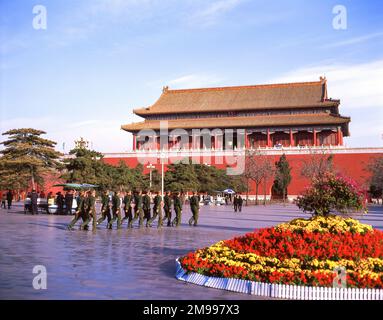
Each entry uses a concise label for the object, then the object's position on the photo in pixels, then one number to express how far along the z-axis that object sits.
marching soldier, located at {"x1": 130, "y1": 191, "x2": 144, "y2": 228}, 19.02
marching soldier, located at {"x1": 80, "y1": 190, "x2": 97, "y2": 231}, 17.11
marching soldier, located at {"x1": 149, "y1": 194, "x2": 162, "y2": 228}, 19.06
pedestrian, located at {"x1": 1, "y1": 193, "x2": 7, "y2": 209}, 34.37
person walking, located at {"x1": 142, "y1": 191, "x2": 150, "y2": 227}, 19.17
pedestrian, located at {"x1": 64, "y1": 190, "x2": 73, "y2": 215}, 26.11
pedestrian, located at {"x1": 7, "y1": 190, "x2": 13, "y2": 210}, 32.53
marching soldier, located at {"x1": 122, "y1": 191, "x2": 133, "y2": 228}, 18.92
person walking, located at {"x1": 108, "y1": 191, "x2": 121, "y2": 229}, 18.06
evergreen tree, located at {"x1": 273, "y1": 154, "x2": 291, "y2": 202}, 50.66
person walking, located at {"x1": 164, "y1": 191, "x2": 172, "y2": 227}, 19.81
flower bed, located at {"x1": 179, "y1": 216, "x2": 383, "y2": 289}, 7.57
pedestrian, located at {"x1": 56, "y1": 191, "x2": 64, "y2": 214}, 26.70
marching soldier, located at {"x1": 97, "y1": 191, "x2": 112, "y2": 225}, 17.82
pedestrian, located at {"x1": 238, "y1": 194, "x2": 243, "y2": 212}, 34.00
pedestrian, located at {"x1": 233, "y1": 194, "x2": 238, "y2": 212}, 33.97
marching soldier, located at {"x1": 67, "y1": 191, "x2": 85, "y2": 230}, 17.31
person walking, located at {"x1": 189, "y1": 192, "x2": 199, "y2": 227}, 20.39
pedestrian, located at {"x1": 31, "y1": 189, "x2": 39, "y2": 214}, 26.86
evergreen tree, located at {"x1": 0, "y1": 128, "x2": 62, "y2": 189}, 40.88
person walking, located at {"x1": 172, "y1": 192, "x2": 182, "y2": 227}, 19.45
